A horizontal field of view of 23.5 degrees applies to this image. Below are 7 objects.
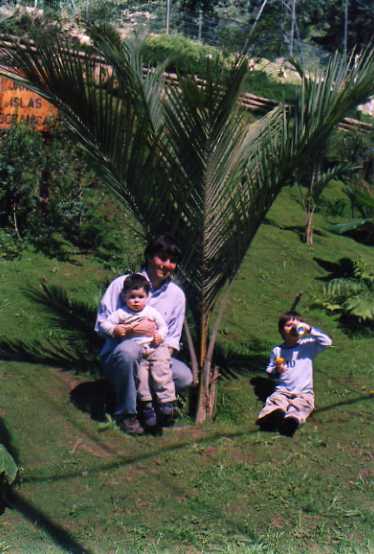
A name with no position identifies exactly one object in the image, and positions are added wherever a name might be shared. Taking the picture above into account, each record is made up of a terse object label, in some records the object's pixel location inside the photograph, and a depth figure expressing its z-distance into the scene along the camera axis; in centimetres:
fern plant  905
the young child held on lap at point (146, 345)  585
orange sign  983
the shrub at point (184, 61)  579
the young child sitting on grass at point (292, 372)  635
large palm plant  568
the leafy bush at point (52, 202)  947
